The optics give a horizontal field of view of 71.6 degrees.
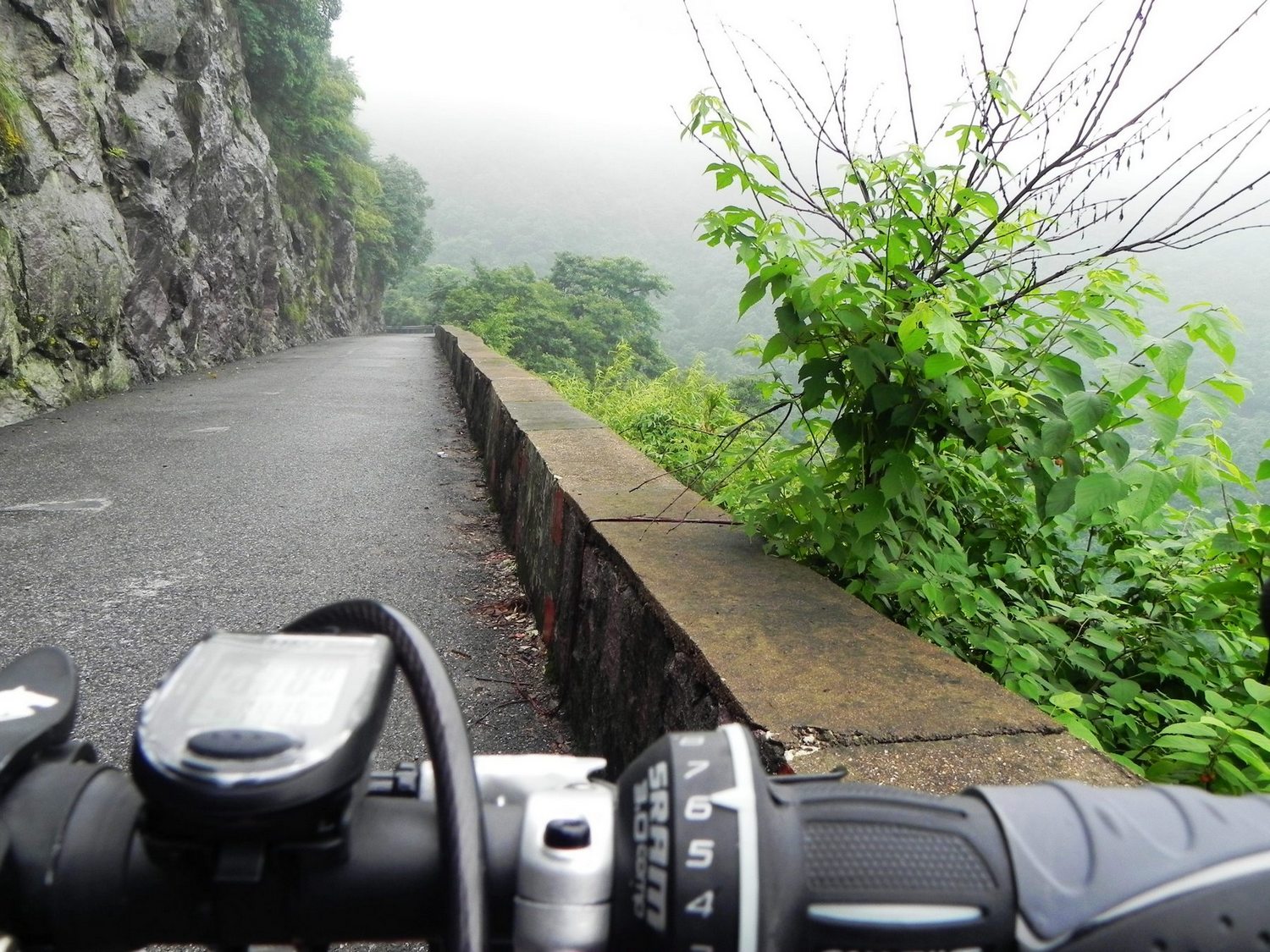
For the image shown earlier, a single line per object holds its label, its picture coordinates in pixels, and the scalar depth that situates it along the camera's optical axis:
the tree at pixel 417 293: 53.84
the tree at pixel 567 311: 35.03
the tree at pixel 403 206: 48.62
